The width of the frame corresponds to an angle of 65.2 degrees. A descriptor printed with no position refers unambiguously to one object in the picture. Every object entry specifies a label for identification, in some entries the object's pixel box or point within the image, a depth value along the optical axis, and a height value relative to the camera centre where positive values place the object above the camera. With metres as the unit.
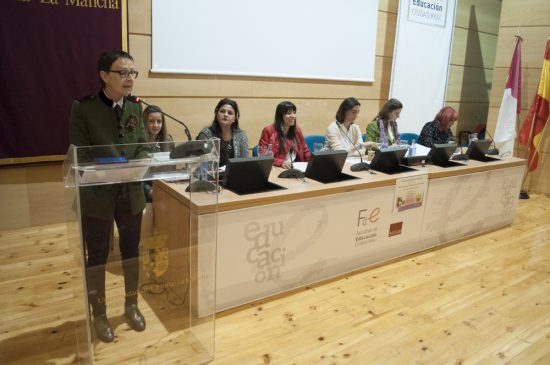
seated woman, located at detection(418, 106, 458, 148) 4.02 -0.30
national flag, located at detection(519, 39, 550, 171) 4.87 -0.17
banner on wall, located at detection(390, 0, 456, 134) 5.06 +0.47
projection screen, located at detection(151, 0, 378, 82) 3.60 +0.48
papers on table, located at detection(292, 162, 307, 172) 2.96 -0.52
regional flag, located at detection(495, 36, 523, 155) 5.02 -0.08
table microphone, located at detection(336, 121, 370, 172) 2.95 -0.49
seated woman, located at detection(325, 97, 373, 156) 3.63 -0.32
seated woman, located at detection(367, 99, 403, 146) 3.94 -0.29
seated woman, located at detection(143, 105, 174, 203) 2.92 -0.28
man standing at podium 1.52 -0.40
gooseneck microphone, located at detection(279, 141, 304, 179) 2.65 -0.51
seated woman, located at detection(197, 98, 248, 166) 2.99 -0.32
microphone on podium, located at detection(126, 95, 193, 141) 1.83 -0.07
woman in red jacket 3.27 -0.35
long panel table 2.14 -0.75
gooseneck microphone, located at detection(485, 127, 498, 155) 3.80 -0.44
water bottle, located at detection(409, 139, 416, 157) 3.41 -0.42
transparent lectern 1.46 -0.66
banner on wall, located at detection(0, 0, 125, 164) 3.02 +0.10
